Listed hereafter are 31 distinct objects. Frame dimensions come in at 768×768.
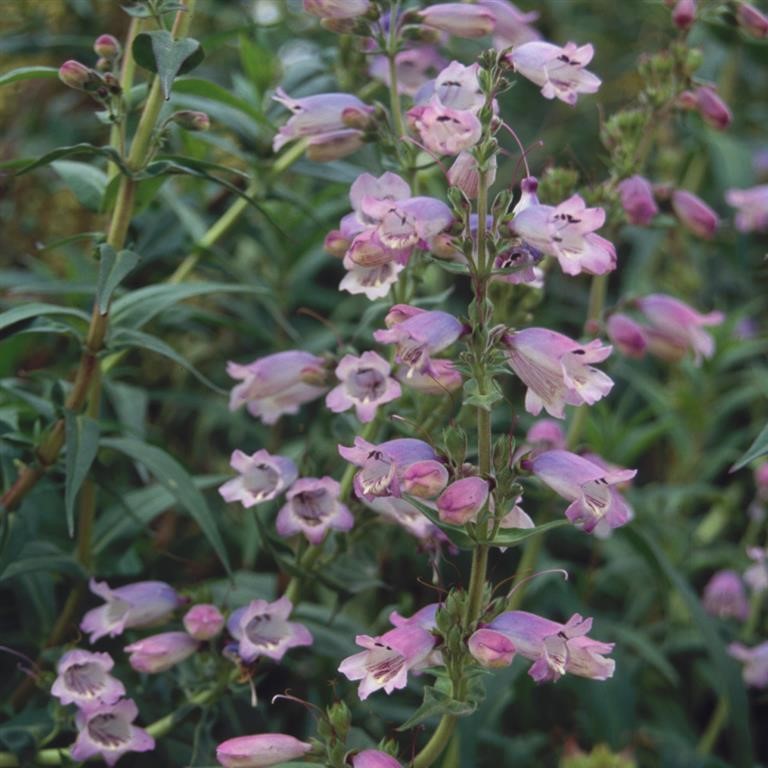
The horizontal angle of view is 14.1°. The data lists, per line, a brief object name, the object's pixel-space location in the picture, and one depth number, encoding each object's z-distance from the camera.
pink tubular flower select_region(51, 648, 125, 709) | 0.82
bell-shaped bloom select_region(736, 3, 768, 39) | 0.91
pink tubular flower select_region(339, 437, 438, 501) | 0.77
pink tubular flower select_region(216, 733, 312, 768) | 0.78
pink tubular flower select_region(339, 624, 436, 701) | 0.76
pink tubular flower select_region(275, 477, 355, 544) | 0.83
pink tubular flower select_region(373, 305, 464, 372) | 0.76
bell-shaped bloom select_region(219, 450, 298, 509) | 0.84
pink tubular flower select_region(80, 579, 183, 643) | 0.84
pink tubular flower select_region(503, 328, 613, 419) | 0.77
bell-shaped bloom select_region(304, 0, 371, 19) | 0.85
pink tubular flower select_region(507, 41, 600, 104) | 0.81
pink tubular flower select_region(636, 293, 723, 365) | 0.96
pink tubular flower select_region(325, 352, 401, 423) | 0.82
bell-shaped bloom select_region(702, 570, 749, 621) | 1.03
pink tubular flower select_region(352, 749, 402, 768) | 0.76
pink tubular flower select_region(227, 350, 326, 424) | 0.87
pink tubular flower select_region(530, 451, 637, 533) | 0.78
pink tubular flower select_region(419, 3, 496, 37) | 0.87
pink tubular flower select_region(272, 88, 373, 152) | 0.86
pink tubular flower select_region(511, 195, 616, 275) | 0.77
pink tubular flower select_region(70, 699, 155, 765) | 0.82
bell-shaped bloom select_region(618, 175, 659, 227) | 0.90
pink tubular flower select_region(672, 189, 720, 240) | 0.94
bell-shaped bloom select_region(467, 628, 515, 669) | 0.75
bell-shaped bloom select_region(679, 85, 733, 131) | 0.93
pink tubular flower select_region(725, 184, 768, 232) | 1.03
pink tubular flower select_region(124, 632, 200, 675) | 0.83
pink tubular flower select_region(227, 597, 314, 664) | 0.83
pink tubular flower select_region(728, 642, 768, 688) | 0.98
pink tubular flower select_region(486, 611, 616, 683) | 0.76
